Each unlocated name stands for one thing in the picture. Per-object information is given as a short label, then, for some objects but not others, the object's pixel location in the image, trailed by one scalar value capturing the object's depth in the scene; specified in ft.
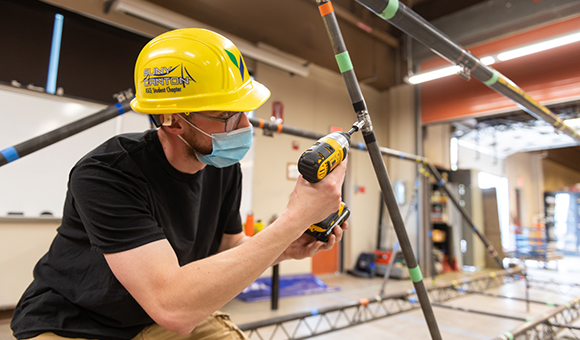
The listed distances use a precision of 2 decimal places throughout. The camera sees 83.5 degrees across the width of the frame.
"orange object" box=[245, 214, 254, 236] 12.69
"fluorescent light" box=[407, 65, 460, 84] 16.89
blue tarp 15.10
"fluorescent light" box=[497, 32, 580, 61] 6.83
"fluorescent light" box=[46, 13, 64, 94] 12.04
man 2.57
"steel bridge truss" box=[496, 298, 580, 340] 6.43
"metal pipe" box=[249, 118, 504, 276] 7.34
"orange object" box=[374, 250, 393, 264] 21.75
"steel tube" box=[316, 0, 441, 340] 3.51
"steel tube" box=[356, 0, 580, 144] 3.53
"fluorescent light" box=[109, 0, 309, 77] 12.73
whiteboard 10.70
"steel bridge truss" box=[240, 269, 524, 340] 6.77
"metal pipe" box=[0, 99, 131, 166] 4.54
